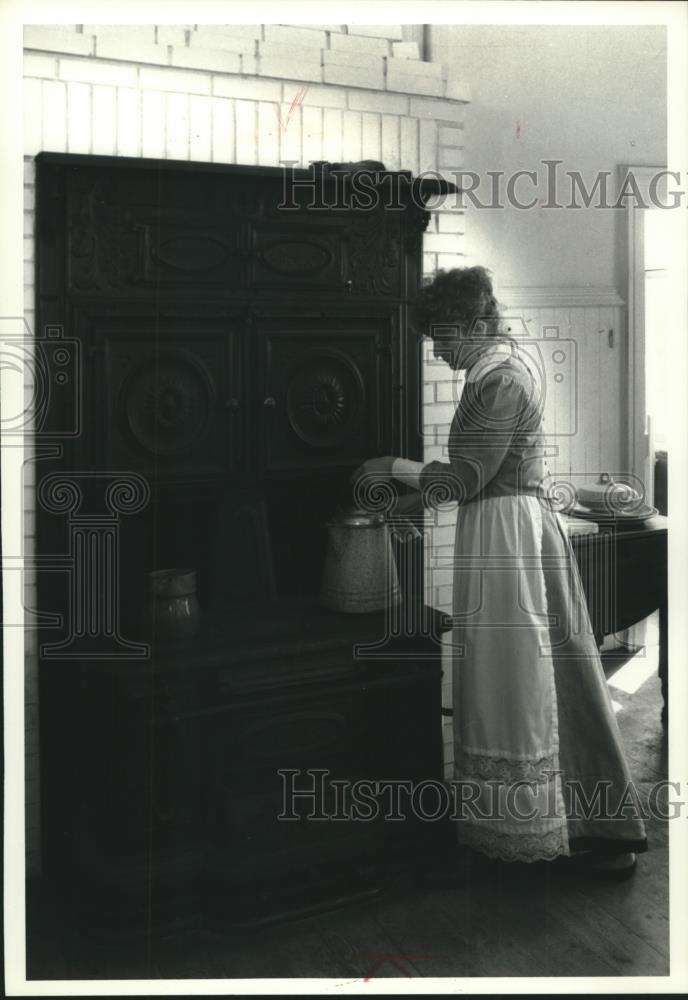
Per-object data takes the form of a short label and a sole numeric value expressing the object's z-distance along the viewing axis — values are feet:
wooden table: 8.72
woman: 9.37
